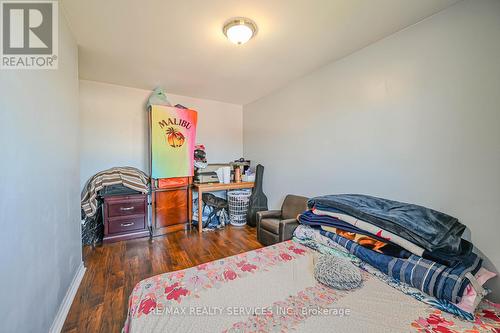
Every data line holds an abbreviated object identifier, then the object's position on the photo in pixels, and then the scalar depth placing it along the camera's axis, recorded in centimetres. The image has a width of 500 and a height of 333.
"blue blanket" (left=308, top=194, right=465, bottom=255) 102
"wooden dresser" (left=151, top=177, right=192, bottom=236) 297
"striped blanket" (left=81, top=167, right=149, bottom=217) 255
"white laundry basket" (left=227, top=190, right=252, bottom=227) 340
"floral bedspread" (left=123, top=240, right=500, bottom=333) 75
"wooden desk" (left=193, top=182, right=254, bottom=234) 315
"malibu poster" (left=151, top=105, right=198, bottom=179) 291
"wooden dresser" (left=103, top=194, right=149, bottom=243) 267
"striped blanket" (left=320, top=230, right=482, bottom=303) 87
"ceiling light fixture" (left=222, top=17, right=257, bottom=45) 159
